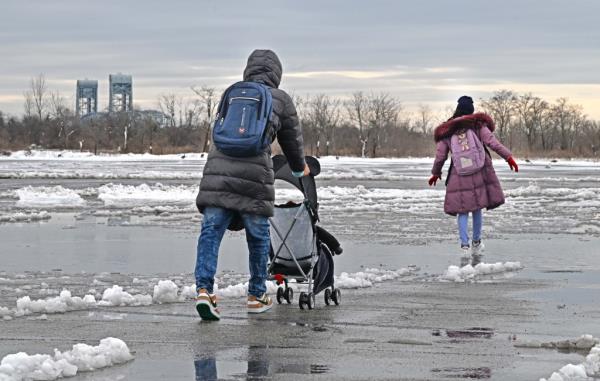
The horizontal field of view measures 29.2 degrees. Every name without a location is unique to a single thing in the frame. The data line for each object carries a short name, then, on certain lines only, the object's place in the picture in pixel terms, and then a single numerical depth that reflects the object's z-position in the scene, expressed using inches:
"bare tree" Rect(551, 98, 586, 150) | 5452.3
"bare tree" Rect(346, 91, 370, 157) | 5064.0
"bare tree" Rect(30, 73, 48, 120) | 5228.3
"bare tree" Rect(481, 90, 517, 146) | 5502.0
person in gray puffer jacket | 310.0
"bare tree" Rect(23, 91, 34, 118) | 5233.8
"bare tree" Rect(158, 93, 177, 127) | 5438.0
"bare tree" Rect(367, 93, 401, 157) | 4923.7
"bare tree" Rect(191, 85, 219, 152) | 4982.5
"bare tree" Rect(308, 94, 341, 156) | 5059.1
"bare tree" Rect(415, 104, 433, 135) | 5677.2
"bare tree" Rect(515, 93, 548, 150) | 5502.0
